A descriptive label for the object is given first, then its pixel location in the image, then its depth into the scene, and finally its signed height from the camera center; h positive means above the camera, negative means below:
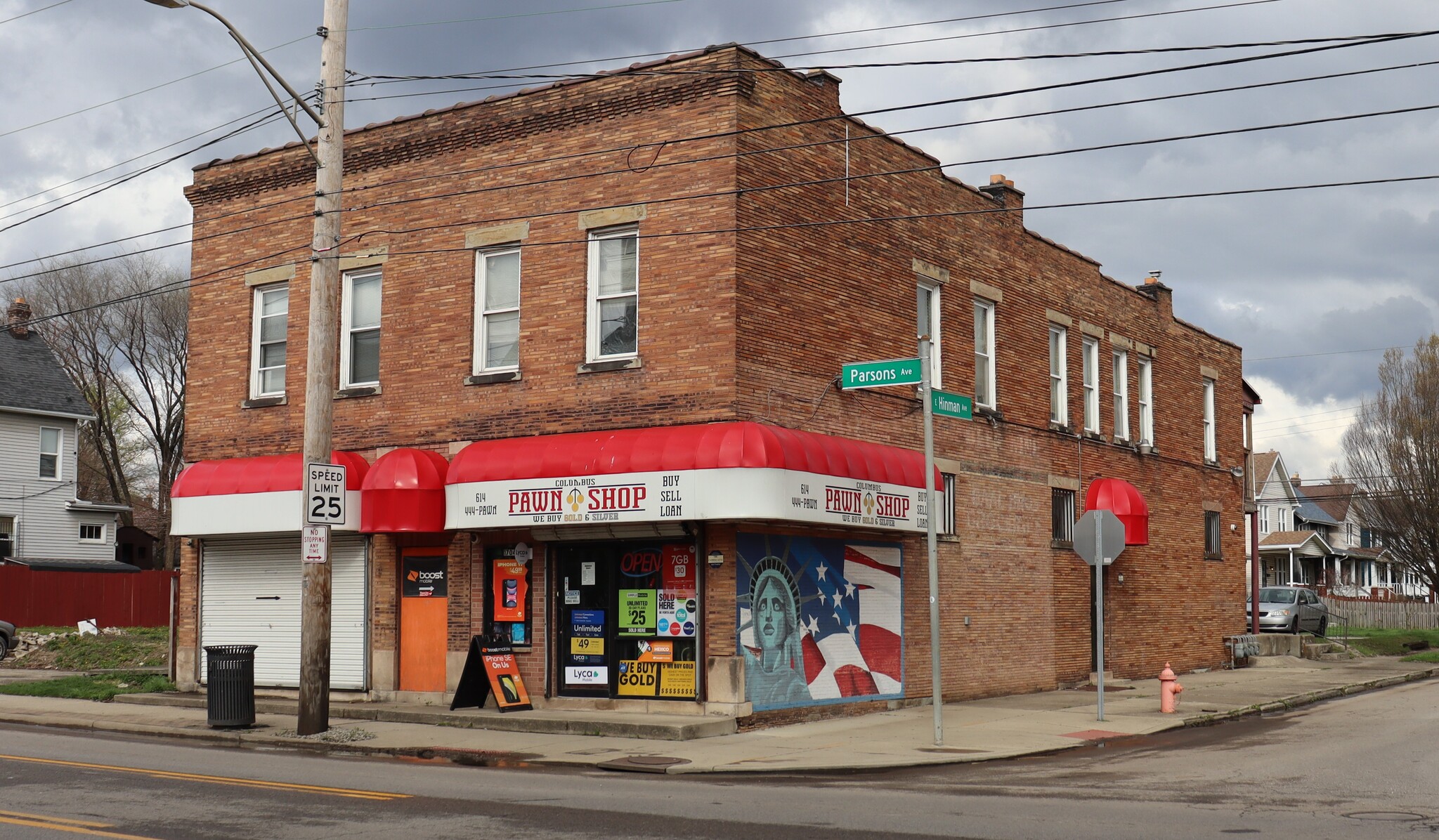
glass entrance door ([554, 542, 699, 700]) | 17.70 -0.89
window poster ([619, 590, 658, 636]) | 18.00 -0.79
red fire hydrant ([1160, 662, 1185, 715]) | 19.53 -1.95
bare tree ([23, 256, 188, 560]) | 53.59 +8.41
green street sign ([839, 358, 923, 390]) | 15.74 +2.18
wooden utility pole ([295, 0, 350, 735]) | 16.66 +2.70
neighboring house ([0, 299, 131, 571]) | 43.94 +2.73
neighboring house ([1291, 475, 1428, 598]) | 81.31 -0.07
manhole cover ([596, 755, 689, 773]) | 13.97 -2.20
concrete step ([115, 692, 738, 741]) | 16.33 -2.16
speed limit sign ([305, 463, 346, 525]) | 16.58 +0.72
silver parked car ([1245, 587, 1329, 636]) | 37.66 -1.54
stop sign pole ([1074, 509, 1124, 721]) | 18.25 +0.22
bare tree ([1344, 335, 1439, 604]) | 48.59 +3.58
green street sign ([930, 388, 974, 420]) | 16.50 +1.87
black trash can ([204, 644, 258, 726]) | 17.47 -1.76
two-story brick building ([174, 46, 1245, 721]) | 17.61 +2.19
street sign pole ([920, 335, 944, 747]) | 15.56 +0.17
